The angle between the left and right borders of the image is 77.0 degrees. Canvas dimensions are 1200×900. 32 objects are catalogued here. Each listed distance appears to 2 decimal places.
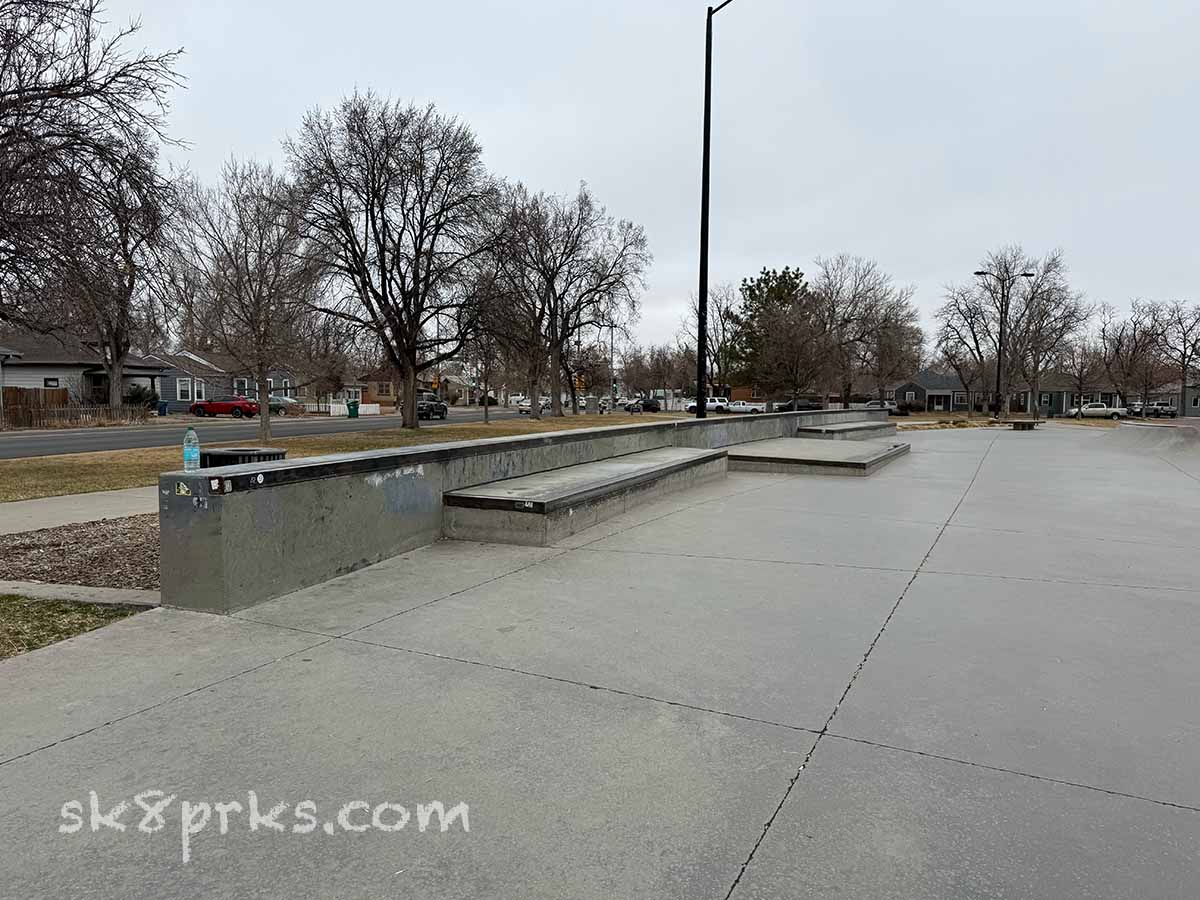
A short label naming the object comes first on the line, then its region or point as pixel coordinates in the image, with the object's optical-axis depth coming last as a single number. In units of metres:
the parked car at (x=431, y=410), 56.09
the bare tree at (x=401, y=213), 27.45
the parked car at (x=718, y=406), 63.74
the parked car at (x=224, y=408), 51.03
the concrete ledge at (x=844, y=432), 22.80
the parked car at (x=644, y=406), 76.12
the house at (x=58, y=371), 46.38
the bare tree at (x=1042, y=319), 61.72
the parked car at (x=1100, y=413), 67.44
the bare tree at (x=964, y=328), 66.38
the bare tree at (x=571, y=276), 47.28
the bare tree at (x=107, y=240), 9.22
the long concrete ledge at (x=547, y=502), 7.45
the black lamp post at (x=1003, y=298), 47.91
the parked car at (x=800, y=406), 51.61
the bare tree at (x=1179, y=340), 71.62
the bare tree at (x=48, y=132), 8.82
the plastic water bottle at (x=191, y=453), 8.03
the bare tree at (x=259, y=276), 24.94
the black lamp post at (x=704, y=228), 15.84
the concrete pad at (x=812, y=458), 14.02
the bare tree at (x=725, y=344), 59.15
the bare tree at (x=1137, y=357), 76.12
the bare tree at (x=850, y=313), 49.03
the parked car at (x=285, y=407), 61.19
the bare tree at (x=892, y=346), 55.53
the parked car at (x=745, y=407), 63.12
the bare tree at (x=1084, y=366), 85.25
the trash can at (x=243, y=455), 9.08
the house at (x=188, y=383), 45.34
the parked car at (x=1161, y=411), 79.38
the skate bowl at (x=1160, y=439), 21.62
